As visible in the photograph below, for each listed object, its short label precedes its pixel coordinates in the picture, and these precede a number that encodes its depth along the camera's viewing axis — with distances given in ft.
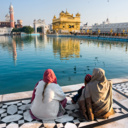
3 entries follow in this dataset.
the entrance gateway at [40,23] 239.30
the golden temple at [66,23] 160.07
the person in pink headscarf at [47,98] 7.30
